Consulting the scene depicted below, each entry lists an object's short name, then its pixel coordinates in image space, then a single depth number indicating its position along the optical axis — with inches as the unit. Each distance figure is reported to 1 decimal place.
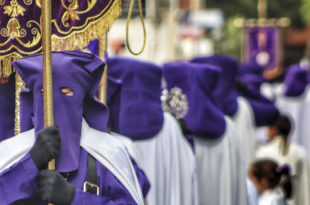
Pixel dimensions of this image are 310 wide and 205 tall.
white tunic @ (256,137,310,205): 678.5
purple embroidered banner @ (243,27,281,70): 1425.9
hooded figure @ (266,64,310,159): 937.5
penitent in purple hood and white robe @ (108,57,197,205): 471.8
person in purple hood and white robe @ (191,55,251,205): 529.3
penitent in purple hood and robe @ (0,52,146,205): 296.8
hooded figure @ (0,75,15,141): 364.5
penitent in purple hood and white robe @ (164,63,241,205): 508.1
